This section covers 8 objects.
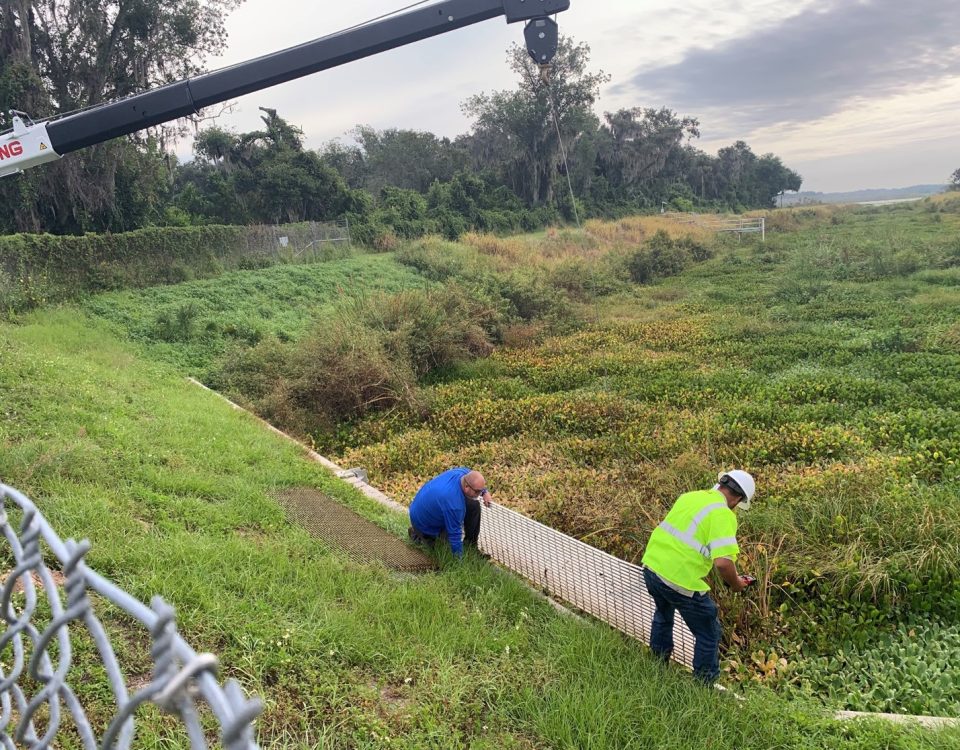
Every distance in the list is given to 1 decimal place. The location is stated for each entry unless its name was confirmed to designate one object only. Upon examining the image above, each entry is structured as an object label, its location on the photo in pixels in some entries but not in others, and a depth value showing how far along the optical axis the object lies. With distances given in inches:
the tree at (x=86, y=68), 721.6
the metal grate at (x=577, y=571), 170.7
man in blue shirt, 198.4
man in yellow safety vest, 149.0
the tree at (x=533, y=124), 1654.8
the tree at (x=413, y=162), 1998.0
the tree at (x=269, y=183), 1168.2
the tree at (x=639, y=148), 2263.8
